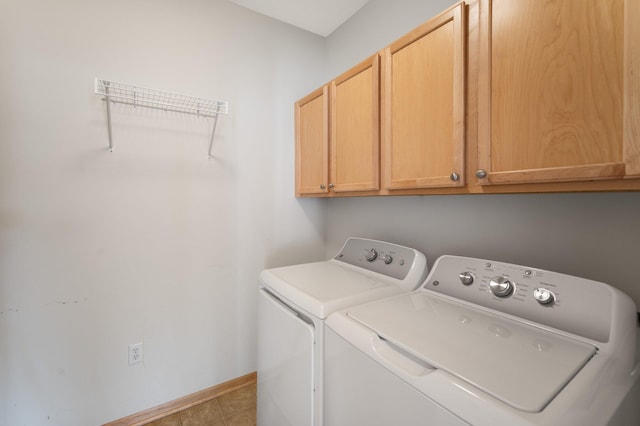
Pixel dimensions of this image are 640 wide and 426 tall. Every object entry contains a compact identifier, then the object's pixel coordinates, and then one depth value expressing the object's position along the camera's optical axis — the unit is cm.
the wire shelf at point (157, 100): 144
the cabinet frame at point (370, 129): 134
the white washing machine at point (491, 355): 56
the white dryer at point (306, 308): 101
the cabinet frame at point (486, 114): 86
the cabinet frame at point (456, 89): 97
